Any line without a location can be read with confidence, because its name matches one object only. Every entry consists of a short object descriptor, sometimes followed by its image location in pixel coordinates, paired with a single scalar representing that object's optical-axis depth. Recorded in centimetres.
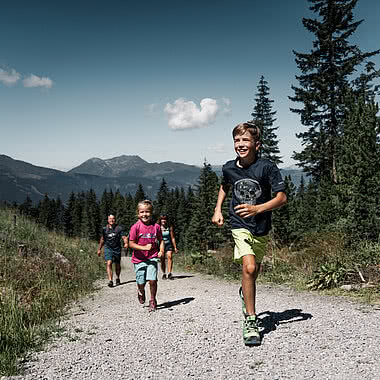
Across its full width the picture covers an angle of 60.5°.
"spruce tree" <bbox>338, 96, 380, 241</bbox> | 872
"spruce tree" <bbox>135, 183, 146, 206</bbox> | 8459
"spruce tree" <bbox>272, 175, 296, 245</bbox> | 2062
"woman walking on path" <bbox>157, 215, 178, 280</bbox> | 1042
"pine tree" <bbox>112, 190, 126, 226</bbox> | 8086
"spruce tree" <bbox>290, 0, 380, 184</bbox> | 2297
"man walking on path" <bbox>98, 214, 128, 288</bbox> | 975
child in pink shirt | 576
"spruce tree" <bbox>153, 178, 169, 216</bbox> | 9431
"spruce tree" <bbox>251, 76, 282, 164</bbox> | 3384
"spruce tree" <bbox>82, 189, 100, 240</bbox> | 8817
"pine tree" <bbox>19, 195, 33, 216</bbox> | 9612
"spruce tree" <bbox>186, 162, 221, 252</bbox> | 4356
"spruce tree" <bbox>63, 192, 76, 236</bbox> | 9604
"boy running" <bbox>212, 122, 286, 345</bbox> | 363
